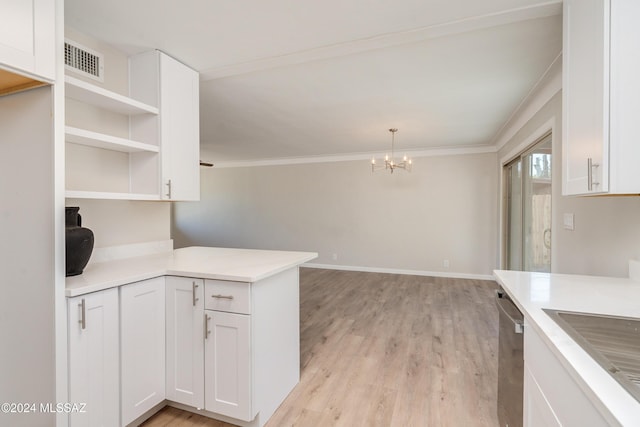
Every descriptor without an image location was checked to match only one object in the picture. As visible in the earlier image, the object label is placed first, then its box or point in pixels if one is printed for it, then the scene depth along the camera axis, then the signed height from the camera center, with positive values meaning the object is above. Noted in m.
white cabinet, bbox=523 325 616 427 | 0.69 -0.54
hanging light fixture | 4.06 +0.91
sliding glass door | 2.71 +0.02
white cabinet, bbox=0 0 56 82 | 1.09 +0.71
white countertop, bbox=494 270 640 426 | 0.61 -0.38
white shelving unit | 1.67 +0.40
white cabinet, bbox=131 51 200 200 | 2.06 +0.74
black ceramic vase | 1.39 -0.17
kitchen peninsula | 1.38 -0.71
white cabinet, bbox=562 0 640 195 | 1.12 +0.49
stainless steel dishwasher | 1.22 -0.73
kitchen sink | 0.74 -0.41
